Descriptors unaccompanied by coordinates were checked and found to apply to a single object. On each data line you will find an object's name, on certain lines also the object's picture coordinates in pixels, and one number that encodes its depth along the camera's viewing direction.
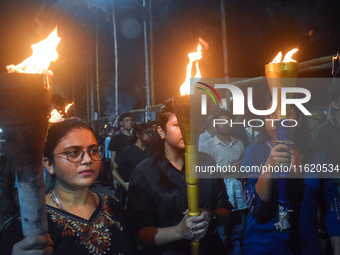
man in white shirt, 4.48
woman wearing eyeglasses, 1.64
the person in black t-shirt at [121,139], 5.95
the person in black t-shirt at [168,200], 2.09
